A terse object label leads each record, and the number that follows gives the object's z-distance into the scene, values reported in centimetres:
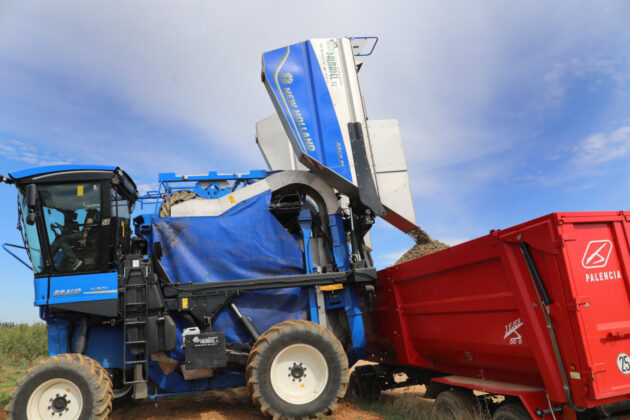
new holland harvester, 545
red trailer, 370
